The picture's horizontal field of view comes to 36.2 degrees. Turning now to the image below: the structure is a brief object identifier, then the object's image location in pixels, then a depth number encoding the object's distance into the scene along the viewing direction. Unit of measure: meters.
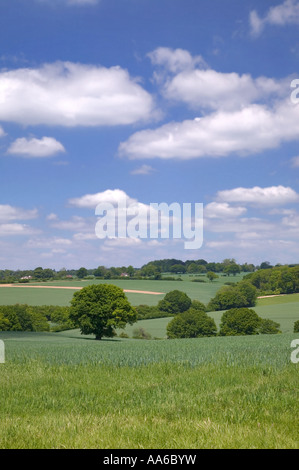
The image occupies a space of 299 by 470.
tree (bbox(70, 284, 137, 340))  63.91
